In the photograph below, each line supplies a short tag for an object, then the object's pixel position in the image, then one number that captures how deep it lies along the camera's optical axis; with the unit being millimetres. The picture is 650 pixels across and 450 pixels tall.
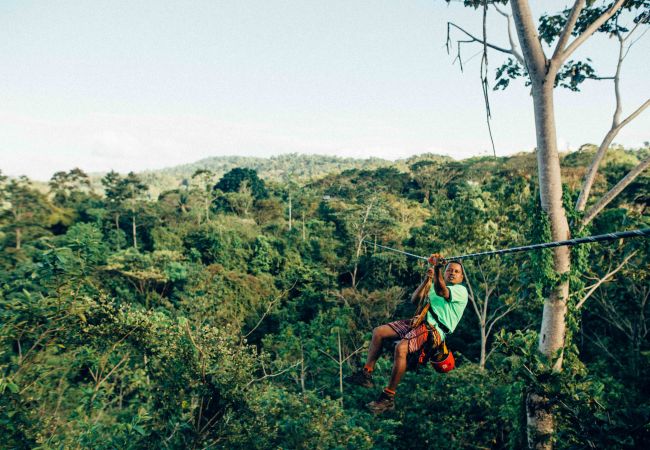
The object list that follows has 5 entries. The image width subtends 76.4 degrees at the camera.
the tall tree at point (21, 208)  25766
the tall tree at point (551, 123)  4090
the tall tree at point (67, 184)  37156
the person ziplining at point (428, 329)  3424
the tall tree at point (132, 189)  33731
